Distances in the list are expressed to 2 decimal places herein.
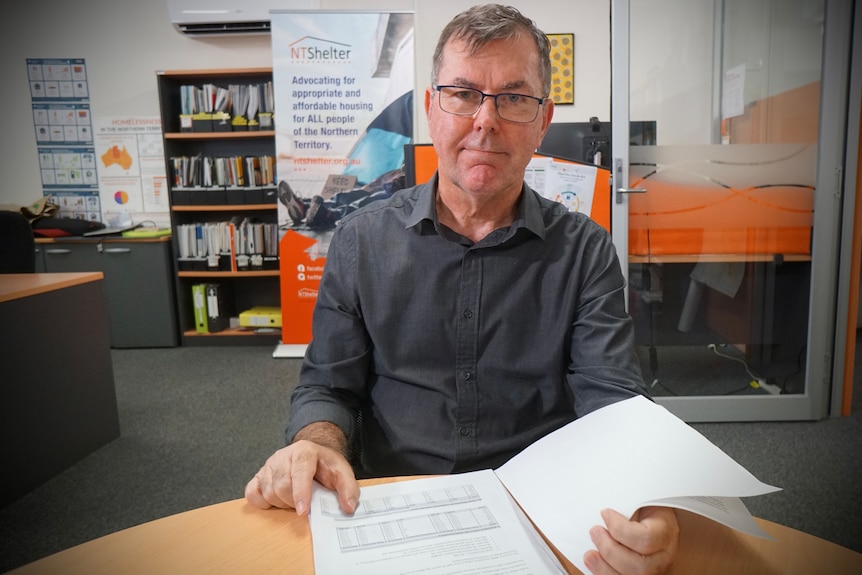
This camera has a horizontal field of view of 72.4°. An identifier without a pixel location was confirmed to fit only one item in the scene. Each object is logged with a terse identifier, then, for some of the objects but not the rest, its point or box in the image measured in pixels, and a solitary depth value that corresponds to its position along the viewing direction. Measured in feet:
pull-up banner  12.03
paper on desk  1.90
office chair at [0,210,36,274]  8.45
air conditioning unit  13.30
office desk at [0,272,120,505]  6.84
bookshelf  13.17
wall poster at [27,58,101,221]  14.14
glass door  8.29
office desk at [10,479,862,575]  1.96
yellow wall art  13.56
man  3.30
